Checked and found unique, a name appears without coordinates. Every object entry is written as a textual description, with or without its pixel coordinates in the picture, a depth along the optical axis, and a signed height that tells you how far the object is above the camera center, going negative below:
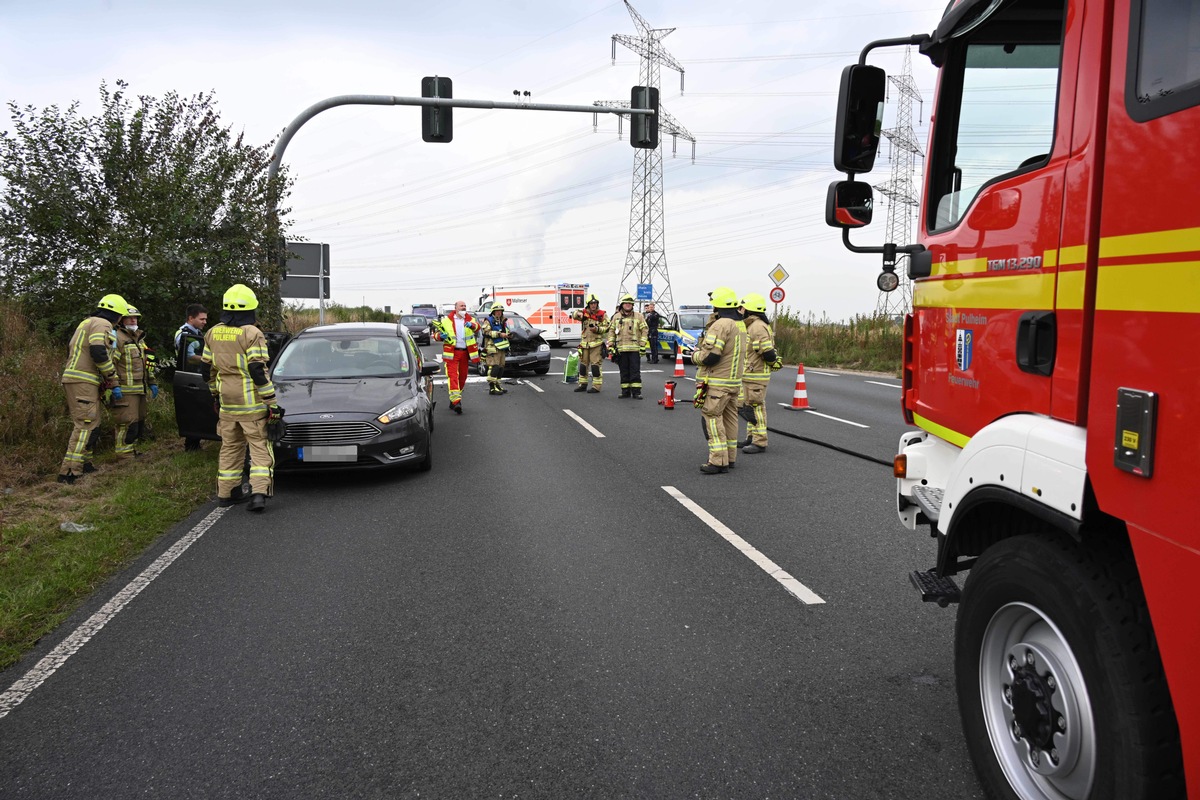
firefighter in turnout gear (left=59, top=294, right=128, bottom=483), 8.91 -0.63
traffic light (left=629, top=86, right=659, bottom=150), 15.96 +4.05
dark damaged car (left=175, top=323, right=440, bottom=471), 8.11 -0.77
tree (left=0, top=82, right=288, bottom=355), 13.16 +1.66
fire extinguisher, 15.06 -1.16
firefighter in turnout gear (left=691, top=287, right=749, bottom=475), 8.91 -0.41
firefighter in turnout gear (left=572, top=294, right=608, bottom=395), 18.09 -0.15
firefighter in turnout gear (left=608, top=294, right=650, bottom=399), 16.88 -0.25
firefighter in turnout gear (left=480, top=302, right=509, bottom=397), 18.02 -0.35
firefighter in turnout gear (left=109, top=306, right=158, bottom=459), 9.92 -0.69
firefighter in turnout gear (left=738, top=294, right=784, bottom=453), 10.24 -0.49
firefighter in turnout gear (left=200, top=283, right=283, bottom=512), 7.39 -0.60
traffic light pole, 14.32 +3.99
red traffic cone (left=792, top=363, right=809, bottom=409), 15.30 -1.13
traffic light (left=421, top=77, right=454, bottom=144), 14.97 +3.85
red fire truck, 1.89 -0.10
